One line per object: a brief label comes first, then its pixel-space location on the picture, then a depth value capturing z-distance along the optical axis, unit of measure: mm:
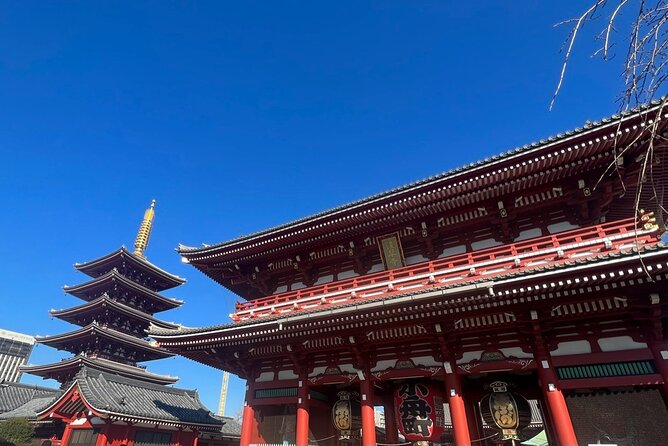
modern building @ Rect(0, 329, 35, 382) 106625
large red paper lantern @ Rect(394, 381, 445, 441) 10766
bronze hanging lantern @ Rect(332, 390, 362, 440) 12117
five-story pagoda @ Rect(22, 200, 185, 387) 28406
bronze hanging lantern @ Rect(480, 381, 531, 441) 10055
